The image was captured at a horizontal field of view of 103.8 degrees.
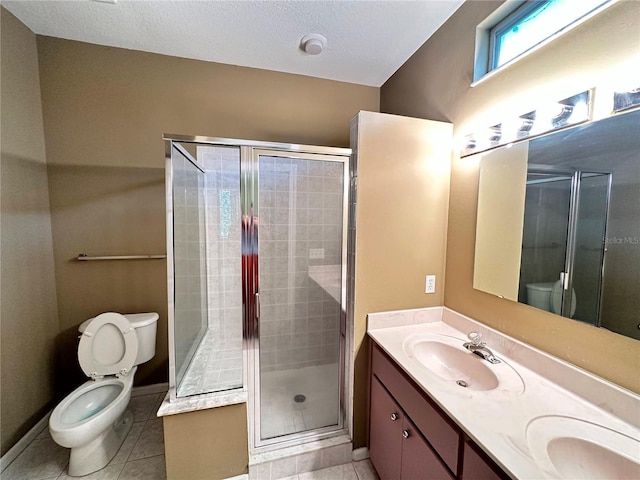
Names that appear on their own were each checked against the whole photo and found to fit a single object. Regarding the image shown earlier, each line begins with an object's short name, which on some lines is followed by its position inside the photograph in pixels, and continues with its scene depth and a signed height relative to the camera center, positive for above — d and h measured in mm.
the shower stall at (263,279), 1551 -428
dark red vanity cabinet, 832 -878
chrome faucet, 1193 -607
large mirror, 843 +14
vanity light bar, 961 +455
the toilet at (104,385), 1524 -1152
